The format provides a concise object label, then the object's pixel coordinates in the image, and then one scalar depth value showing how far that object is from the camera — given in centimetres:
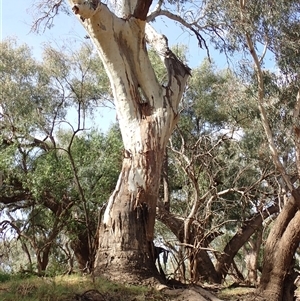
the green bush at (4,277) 515
